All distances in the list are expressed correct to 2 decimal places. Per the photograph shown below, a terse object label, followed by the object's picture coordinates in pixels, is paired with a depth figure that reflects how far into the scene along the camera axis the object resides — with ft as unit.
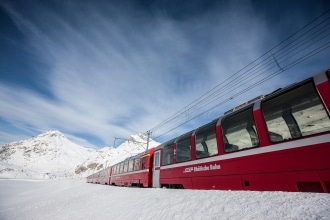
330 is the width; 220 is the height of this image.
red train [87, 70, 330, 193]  12.65
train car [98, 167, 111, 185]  84.44
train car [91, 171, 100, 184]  110.26
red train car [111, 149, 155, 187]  42.65
